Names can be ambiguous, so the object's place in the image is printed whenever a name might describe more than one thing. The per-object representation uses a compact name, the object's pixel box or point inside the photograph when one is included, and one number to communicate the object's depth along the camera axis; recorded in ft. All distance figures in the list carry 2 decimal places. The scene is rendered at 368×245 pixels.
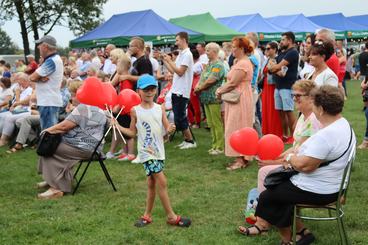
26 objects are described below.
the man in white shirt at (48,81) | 21.44
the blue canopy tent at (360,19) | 103.55
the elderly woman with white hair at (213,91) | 23.99
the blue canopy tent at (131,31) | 50.78
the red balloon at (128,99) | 16.53
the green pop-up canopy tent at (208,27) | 61.42
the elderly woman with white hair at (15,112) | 29.32
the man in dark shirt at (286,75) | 25.40
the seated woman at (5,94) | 30.89
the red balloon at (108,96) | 16.57
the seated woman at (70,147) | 18.10
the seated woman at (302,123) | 13.15
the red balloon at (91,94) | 16.48
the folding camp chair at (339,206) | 11.28
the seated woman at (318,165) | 11.01
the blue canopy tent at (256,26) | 71.56
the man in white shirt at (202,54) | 33.78
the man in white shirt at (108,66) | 37.01
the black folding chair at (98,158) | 18.52
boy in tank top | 14.15
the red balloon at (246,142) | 13.64
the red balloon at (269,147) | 13.41
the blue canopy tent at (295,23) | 79.51
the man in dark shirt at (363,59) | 38.88
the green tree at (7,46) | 177.40
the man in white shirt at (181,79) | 25.25
